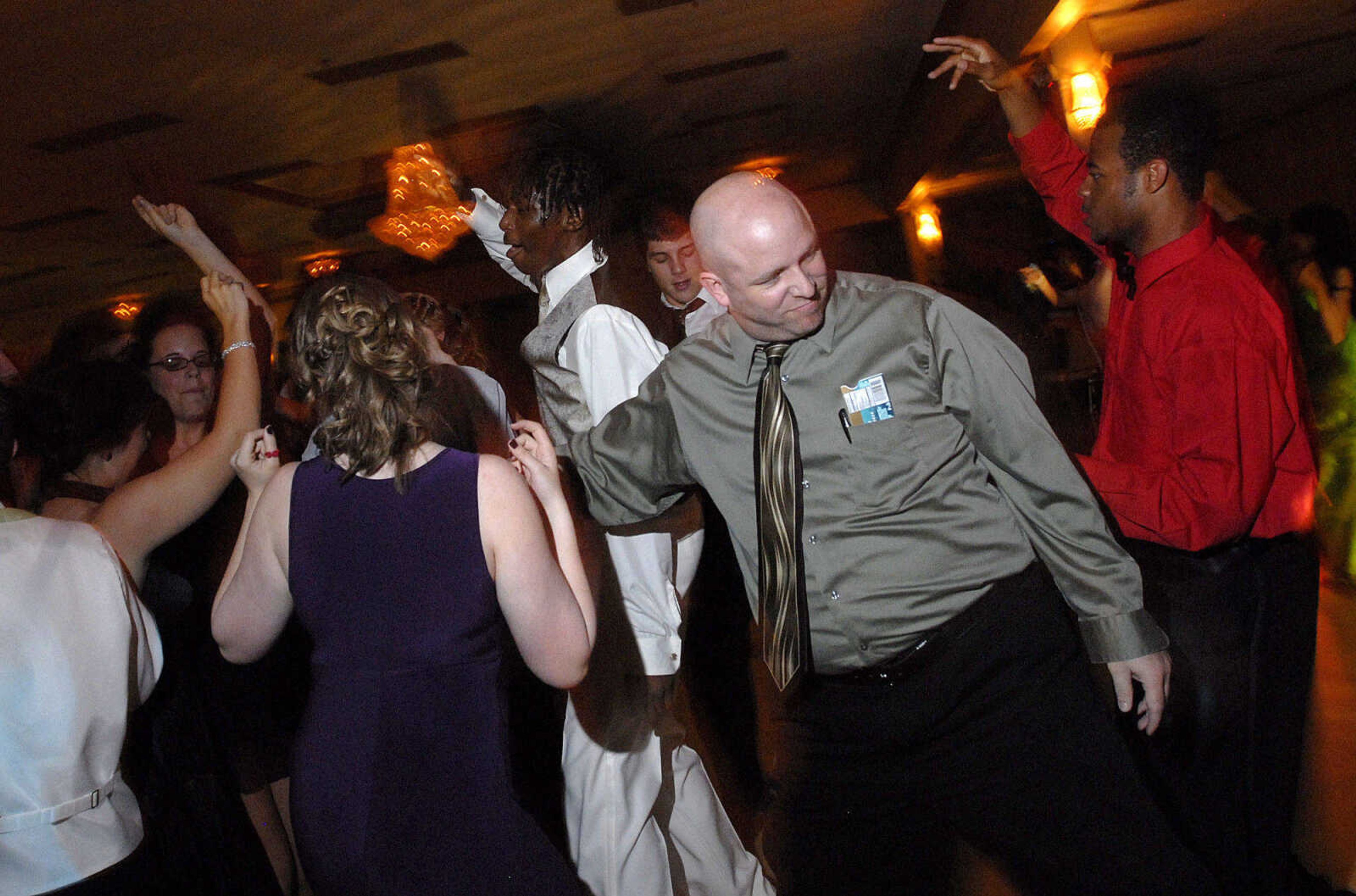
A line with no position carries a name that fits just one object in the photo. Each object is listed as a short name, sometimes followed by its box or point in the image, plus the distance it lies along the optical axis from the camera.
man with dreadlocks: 2.00
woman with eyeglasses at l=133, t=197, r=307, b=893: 1.96
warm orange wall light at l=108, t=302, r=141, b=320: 8.63
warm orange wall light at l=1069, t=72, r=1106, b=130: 4.57
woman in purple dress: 1.43
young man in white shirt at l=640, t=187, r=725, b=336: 3.05
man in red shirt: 1.69
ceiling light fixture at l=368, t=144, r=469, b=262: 2.86
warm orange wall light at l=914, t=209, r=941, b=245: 9.34
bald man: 1.48
